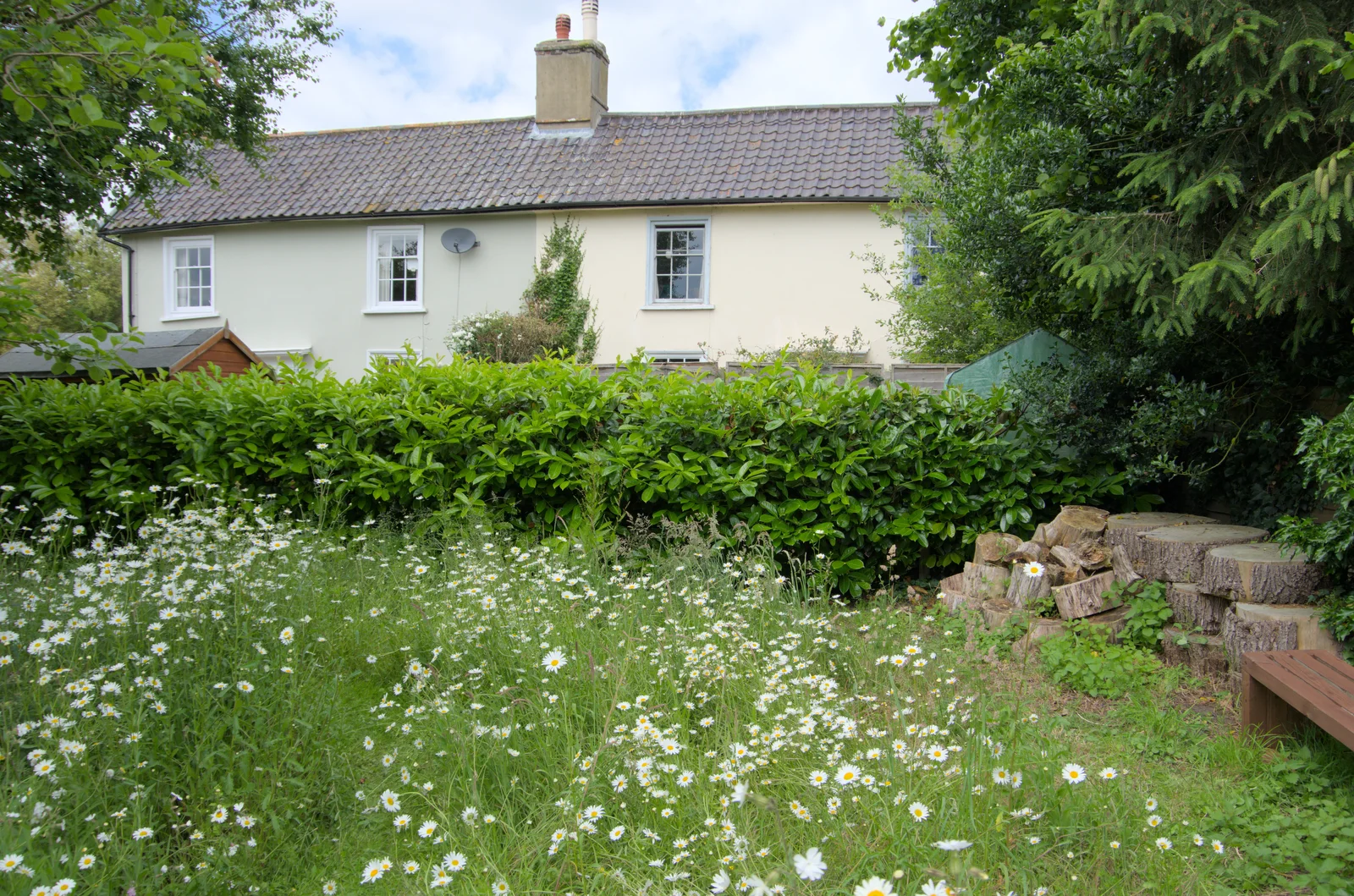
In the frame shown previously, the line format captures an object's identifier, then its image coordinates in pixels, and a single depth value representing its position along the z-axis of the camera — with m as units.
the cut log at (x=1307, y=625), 3.46
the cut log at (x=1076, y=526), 4.62
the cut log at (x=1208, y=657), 3.82
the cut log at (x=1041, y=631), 4.23
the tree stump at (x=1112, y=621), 4.23
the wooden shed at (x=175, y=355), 8.71
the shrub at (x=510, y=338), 14.49
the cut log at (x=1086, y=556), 4.53
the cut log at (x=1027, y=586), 4.46
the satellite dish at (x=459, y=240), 15.66
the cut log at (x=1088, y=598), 4.32
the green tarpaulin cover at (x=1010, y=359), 5.66
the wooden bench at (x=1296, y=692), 2.69
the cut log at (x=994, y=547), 4.85
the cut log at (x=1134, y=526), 4.34
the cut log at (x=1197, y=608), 3.93
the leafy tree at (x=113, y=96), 3.88
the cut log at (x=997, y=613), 4.48
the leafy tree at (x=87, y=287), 31.38
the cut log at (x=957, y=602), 4.70
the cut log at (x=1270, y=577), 3.65
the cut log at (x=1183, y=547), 3.97
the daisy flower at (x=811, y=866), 1.60
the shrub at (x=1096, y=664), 3.80
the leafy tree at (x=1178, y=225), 3.73
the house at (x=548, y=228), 14.91
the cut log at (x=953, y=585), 4.95
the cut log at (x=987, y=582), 4.72
